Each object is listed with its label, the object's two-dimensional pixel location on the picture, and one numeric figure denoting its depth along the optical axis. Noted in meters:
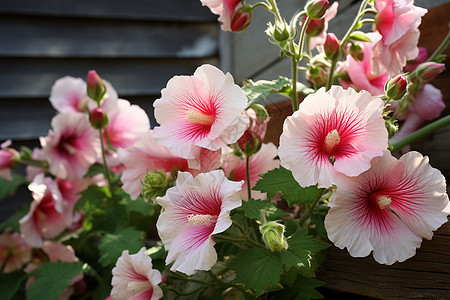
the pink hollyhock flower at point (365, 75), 0.74
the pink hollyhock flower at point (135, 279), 0.62
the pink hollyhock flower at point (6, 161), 1.19
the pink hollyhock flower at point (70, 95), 1.19
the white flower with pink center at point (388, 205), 0.52
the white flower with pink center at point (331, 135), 0.52
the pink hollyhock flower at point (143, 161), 0.70
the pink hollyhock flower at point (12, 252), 1.24
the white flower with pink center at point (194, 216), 0.53
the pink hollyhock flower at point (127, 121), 1.06
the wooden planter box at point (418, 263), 0.61
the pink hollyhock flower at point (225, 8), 0.68
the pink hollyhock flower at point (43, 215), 1.05
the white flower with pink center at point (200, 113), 0.57
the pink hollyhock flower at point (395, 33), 0.64
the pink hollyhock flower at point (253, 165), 0.75
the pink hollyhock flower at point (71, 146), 1.08
